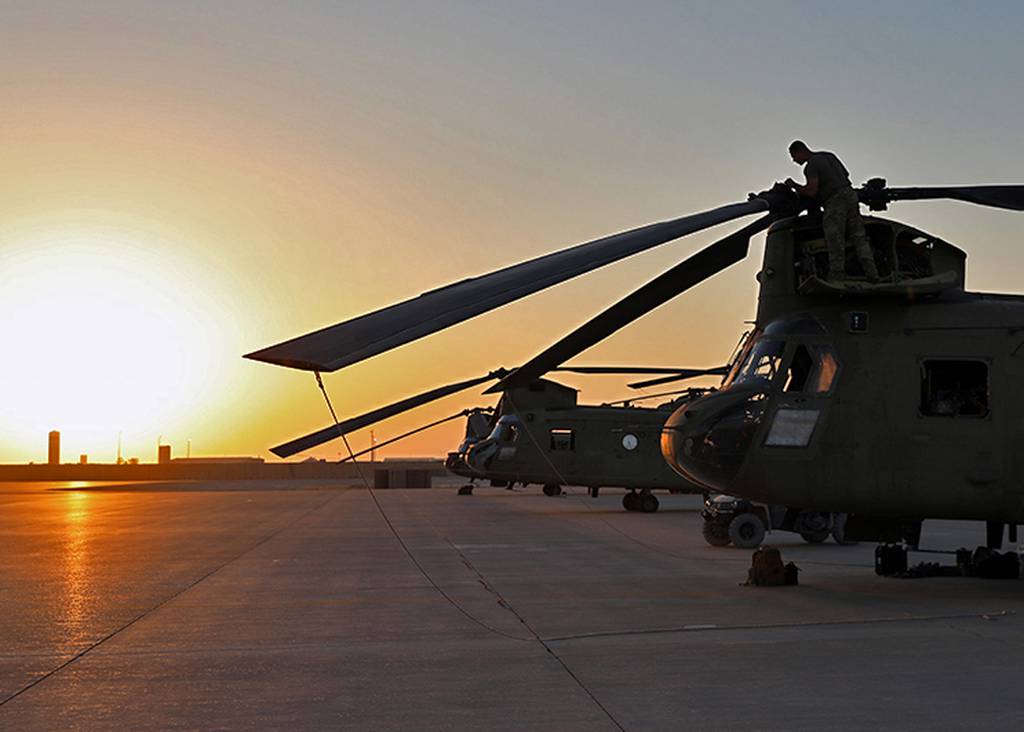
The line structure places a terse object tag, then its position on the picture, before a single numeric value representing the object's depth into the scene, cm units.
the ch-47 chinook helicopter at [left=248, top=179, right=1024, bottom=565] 1323
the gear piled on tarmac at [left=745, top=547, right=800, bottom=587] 1430
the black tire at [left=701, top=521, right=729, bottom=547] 2081
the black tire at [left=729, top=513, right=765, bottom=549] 2059
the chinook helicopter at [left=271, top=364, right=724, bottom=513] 3441
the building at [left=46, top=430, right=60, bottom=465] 16775
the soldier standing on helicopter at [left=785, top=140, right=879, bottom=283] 1302
